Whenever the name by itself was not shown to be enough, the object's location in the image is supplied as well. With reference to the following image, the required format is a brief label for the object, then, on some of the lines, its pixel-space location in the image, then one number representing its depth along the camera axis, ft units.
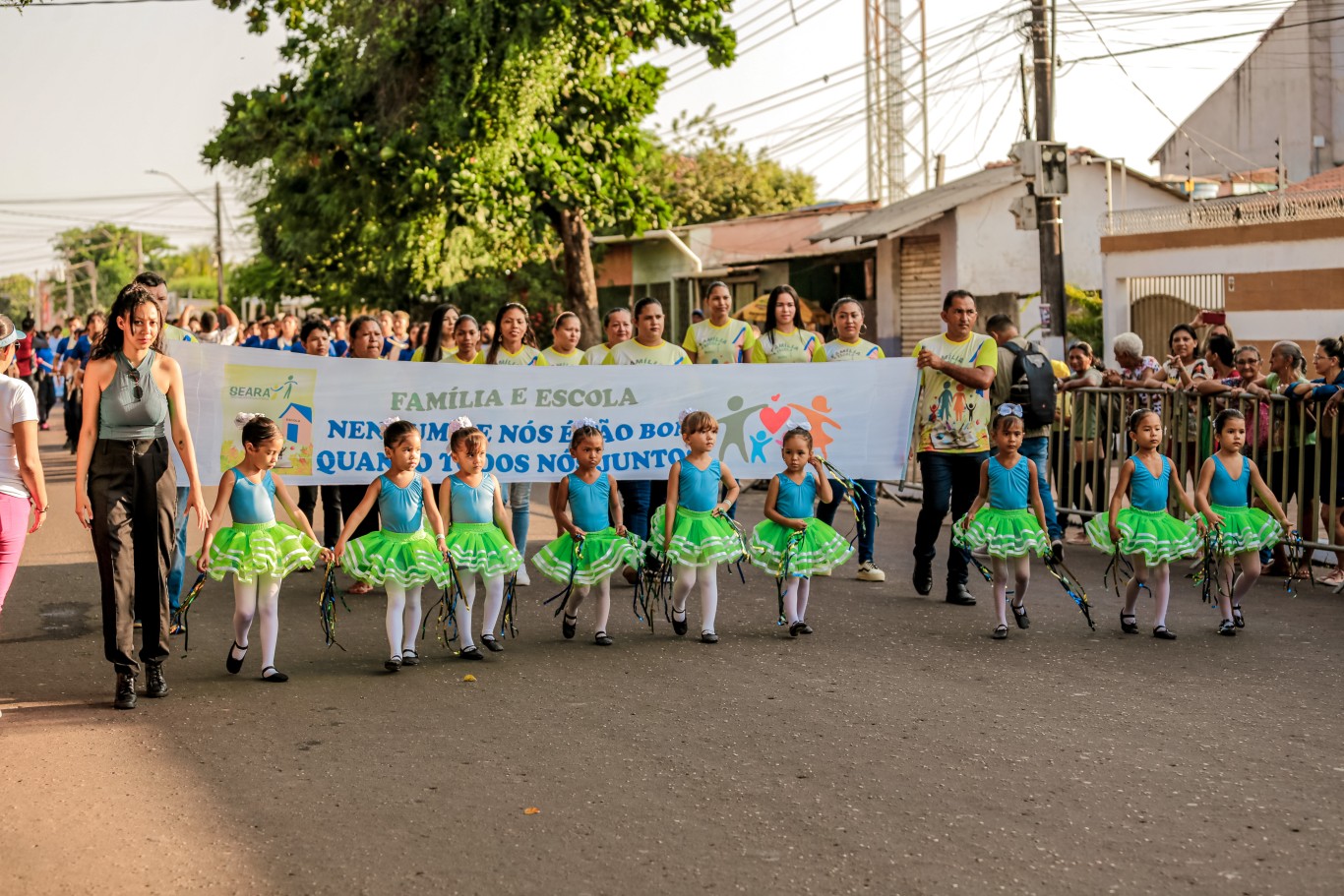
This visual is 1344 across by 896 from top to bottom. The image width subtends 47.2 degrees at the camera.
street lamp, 217.83
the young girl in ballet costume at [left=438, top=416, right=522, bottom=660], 26.27
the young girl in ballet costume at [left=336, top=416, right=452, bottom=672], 25.22
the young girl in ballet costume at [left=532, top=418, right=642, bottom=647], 27.17
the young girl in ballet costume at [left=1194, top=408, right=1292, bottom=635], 28.25
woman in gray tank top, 23.09
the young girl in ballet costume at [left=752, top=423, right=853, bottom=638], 28.09
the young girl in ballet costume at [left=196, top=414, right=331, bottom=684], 24.45
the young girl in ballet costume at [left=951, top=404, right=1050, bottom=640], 28.30
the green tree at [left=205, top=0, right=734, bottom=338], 74.90
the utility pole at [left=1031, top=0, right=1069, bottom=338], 63.57
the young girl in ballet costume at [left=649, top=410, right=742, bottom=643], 27.50
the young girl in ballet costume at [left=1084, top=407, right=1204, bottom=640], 27.84
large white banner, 33.37
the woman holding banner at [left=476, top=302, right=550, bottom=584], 34.35
